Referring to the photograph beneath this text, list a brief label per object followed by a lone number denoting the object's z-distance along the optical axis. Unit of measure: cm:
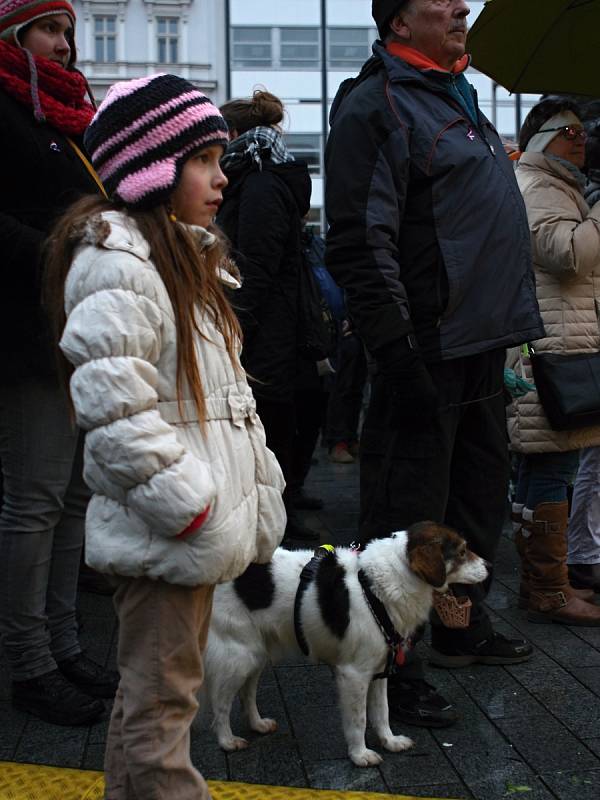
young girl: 223
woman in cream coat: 459
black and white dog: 326
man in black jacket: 351
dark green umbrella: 489
